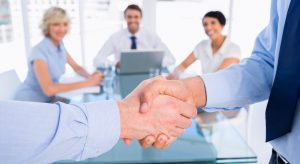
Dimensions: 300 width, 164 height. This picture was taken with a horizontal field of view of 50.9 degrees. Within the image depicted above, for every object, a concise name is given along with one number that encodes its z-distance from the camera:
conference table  1.28
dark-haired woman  2.73
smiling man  3.48
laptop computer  2.54
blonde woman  2.35
